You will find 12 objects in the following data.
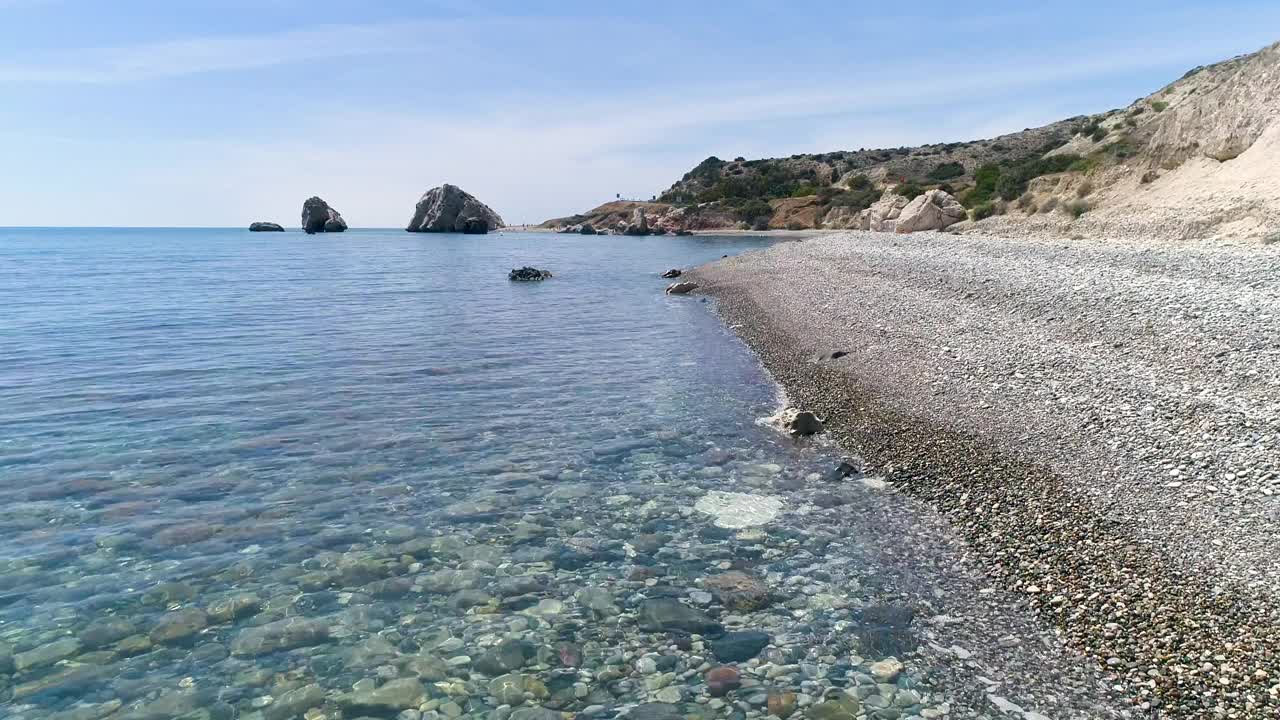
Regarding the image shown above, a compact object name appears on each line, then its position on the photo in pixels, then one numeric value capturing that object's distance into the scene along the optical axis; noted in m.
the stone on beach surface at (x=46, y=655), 6.66
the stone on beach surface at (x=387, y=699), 6.15
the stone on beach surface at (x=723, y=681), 6.44
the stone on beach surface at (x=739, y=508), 9.98
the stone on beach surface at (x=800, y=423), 13.52
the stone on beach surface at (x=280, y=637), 6.97
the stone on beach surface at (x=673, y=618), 7.42
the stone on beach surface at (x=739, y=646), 6.93
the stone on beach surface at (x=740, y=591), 7.85
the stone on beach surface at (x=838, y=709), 6.06
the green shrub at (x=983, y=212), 55.34
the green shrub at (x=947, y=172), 113.00
